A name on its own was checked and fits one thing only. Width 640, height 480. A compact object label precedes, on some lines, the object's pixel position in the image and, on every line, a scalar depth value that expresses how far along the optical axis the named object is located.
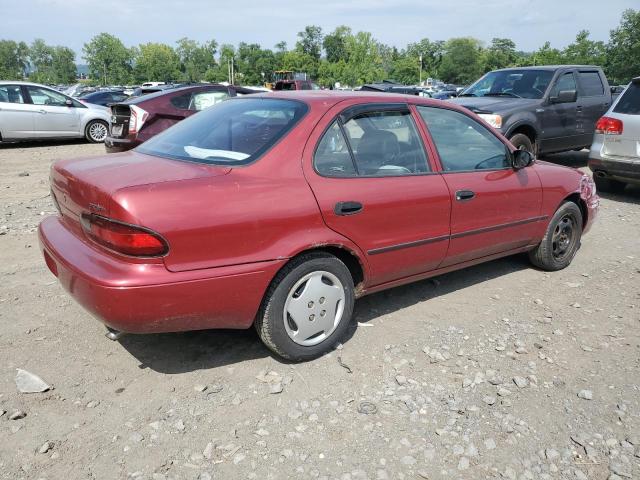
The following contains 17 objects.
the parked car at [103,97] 20.19
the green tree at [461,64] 107.10
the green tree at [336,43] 120.39
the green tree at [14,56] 126.09
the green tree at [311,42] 123.75
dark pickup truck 8.40
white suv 7.23
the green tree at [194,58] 123.57
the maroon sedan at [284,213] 2.68
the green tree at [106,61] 110.12
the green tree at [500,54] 109.00
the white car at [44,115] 12.62
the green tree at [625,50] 54.53
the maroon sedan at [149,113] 8.33
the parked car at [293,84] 23.86
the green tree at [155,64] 115.06
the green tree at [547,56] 71.28
